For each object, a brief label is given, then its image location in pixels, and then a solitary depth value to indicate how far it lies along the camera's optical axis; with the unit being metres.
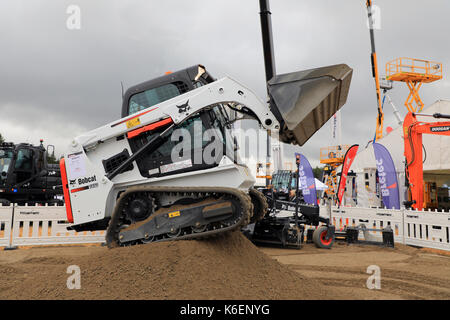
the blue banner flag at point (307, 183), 15.14
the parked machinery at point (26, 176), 13.90
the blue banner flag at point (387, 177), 14.10
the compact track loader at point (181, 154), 5.03
